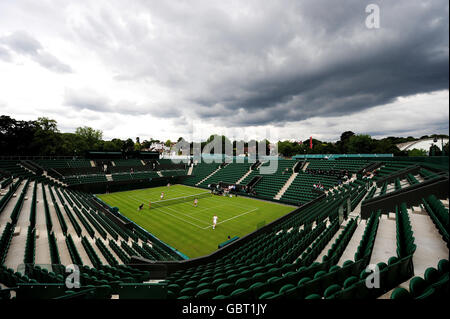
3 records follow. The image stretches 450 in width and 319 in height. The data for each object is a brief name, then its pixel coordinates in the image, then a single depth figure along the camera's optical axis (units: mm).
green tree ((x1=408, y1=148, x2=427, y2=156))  61938
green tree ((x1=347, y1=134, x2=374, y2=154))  68875
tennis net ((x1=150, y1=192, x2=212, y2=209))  28547
